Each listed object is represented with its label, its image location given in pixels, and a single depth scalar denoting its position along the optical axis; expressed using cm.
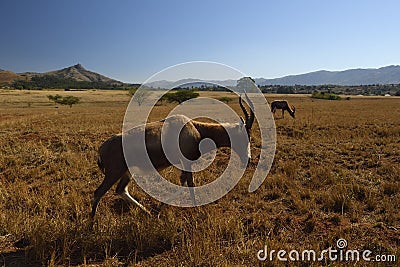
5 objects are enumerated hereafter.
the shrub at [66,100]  6927
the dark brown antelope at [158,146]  566
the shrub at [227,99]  6070
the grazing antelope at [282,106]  2647
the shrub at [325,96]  9111
